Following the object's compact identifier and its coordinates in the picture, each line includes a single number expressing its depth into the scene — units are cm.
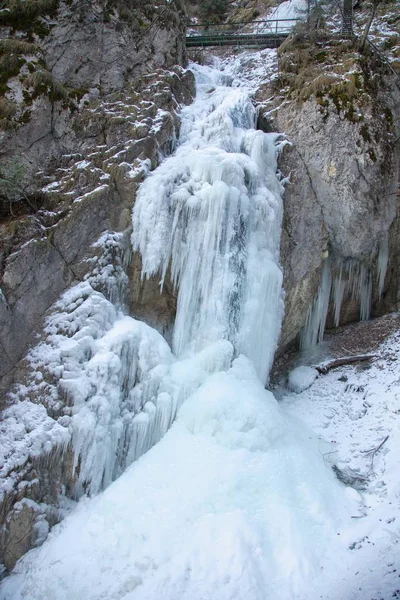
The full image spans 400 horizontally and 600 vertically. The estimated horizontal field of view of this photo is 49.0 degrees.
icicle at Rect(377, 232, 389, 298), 1090
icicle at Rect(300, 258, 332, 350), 1077
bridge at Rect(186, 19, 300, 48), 1442
